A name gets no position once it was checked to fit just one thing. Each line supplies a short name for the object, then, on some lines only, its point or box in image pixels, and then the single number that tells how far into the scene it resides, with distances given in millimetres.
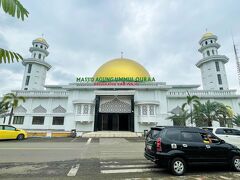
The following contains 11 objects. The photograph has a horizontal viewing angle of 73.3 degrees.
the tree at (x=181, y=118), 24453
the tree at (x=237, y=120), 23175
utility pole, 25203
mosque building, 27261
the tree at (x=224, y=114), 22484
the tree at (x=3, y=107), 24655
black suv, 5609
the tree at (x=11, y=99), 25591
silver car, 10961
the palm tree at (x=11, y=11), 3105
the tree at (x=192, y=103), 24888
